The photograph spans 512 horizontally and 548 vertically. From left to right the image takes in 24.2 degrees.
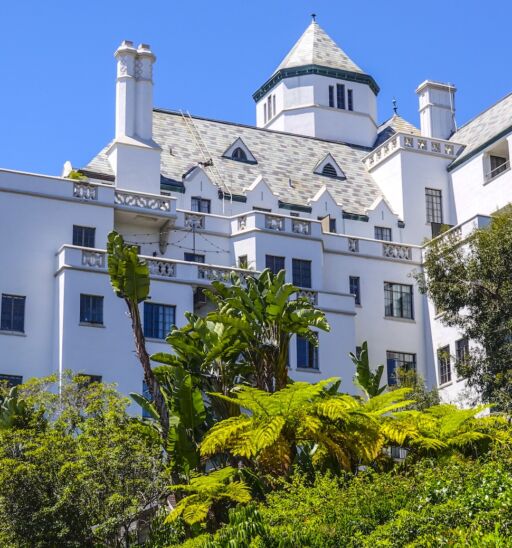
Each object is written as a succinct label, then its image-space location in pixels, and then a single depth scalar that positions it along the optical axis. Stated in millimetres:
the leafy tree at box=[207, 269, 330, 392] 34188
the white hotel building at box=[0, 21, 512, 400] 46375
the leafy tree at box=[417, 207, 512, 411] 43281
